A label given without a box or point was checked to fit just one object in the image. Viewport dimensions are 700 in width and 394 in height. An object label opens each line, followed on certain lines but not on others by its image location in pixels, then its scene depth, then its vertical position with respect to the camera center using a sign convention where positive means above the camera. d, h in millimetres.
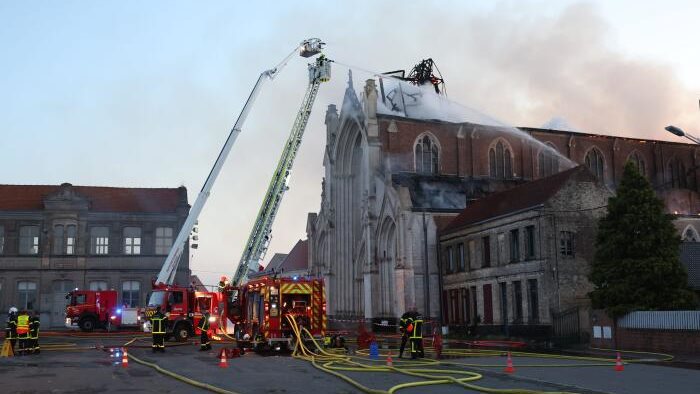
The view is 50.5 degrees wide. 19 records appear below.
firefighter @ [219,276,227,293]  31361 +781
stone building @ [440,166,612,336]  33812 +2160
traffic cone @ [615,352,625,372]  18328 -1692
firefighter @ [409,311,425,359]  22281 -1075
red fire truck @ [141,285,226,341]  32812 -160
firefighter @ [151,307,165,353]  26062 -944
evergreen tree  26266 +1402
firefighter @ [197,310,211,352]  27234 -1269
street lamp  21734 +4832
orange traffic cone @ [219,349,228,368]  19656 -1564
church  44375 +8718
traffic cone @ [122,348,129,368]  20016 -1545
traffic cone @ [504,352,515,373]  18078 -1674
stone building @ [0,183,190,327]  57375 +4699
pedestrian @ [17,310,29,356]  25219 -877
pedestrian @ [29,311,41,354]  25375 -994
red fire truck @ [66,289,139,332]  41812 -351
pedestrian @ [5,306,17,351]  25094 -737
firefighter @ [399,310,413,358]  22547 -783
